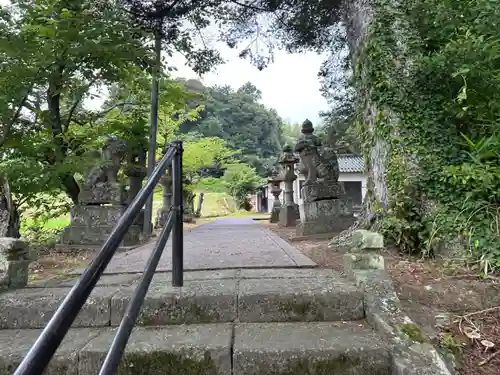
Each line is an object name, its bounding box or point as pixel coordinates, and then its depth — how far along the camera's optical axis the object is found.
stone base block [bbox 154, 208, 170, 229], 8.73
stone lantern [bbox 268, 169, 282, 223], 10.64
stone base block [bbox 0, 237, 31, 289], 1.93
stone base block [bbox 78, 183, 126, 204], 4.62
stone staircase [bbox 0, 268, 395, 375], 1.31
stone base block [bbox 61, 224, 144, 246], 4.49
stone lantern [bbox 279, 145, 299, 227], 8.15
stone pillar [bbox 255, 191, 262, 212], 24.74
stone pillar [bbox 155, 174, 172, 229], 8.80
